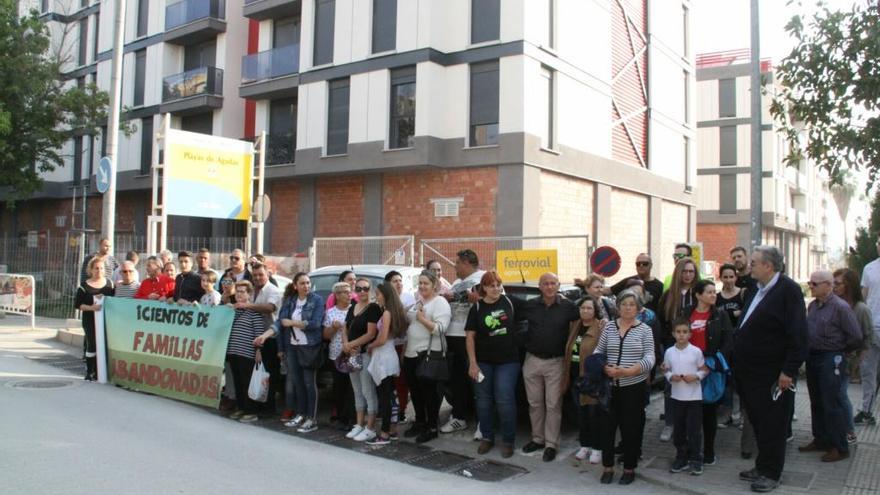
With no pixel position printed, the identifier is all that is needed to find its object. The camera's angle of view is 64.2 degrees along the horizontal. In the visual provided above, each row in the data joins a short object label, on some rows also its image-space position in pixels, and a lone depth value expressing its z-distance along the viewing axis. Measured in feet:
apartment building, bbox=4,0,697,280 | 67.41
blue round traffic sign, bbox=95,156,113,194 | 46.59
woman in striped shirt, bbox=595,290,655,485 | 19.62
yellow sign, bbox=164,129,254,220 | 49.26
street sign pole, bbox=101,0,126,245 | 46.96
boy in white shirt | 20.34
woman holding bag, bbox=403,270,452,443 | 23.29
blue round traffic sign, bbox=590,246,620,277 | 32.01
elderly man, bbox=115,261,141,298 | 34.01
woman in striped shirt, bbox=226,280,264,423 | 26.91
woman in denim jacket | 25.26
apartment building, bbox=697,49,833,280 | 143.74
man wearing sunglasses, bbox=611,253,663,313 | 25.15
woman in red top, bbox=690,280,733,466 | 20.78
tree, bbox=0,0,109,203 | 73.51
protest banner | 28.37
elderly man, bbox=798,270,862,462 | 21.12
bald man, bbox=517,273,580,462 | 22.06
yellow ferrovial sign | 37.45
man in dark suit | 18.56
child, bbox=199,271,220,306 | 29.68
